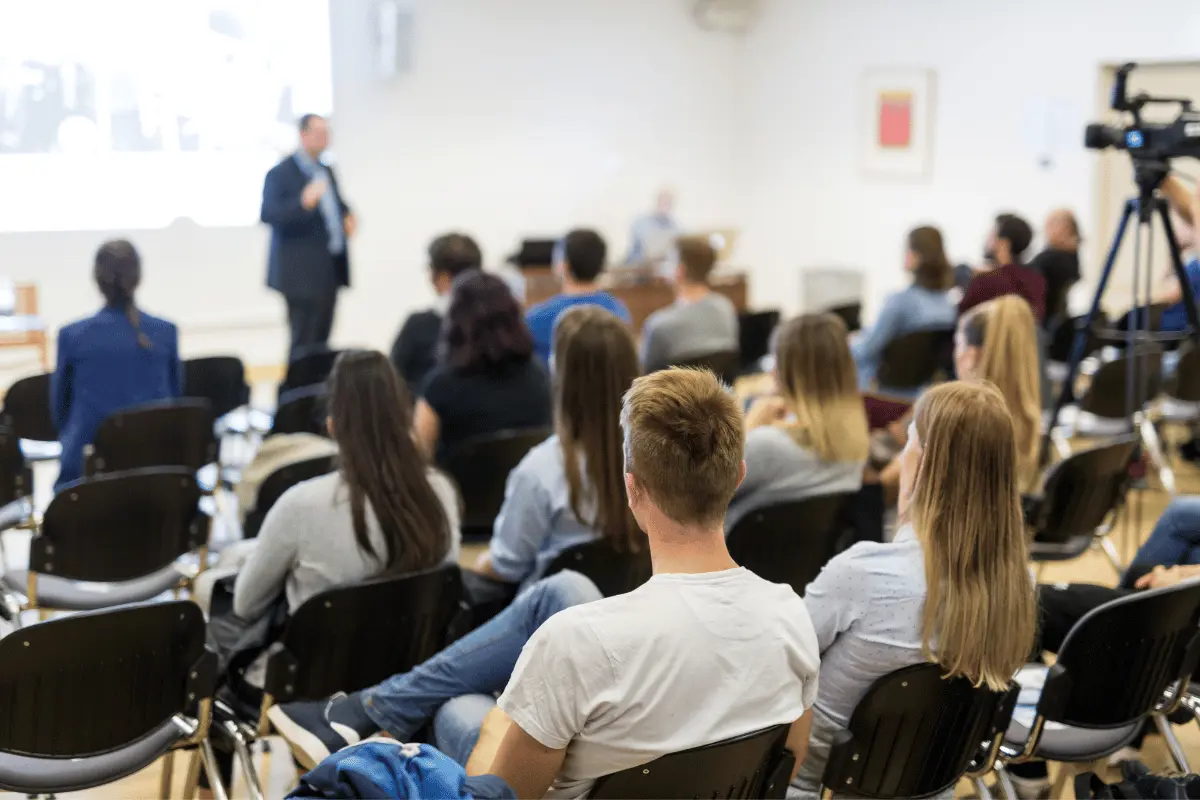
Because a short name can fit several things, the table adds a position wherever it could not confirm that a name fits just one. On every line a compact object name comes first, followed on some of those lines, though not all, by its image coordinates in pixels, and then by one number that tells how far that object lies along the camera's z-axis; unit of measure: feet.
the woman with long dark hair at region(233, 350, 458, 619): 8.98
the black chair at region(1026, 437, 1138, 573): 12.37
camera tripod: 14.47
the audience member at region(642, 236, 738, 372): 18.29
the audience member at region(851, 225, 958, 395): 19.03
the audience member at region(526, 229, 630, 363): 17.01
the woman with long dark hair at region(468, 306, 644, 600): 9.85
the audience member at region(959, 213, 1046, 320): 18.51
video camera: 13.93
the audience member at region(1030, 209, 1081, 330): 22.18
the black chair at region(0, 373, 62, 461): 15.80
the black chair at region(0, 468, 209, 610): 10.85
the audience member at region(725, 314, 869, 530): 11.00
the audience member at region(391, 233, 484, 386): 16.49
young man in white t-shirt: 5.59
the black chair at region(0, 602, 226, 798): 7.52
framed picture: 33.71
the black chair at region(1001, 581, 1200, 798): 8.16
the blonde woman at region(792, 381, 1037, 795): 7.09
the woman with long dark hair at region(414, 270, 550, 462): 13.25
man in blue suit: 23.29
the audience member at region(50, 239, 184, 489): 14.25
